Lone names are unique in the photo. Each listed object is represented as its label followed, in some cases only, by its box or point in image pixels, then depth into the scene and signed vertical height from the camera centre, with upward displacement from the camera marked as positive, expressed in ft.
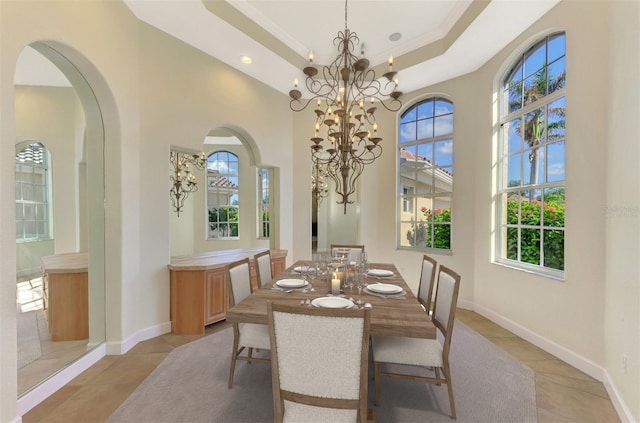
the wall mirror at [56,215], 6.81 -0.16
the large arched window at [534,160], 9.17 +1.78
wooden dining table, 4.92 -2.08
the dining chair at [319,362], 3.95 -2.27
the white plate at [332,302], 5.63 -1.96
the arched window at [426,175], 13.97 +1.80
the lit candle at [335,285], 6.70 -1.86
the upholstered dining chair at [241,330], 6.70 -3.04
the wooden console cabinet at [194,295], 10.03 -3.18
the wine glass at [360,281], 6.64 -1.83
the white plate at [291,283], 7.13 -1.96
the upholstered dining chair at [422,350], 5.87 -3.10
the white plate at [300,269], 8.38 -1.97
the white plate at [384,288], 6.69 -2.00
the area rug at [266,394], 5.99 -4.51
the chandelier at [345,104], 7.43 +3.59
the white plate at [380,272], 8.51 -2.00
